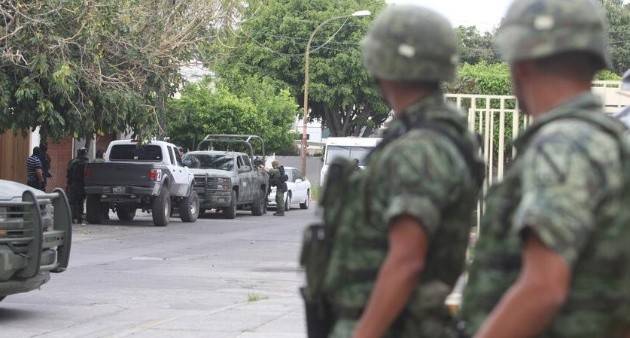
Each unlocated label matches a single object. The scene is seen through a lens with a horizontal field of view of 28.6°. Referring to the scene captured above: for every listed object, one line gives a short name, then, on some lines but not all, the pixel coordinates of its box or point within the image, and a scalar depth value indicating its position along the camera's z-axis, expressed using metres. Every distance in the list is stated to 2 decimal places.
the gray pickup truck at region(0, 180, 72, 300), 11.05
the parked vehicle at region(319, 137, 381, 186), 35.00
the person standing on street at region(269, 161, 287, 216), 35.44
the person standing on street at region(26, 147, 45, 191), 25.44
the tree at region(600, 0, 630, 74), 61.16
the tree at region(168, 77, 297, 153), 38.06
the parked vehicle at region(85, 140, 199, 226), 26.11
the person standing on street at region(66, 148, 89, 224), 26.61
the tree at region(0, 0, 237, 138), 22.11
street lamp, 46.41
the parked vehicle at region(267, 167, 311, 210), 39.28
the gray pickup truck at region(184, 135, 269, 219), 30.73
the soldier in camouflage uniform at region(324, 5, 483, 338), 3.25
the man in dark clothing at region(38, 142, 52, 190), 25.92
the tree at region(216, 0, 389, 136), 56.62
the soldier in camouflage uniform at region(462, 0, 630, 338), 2.70
